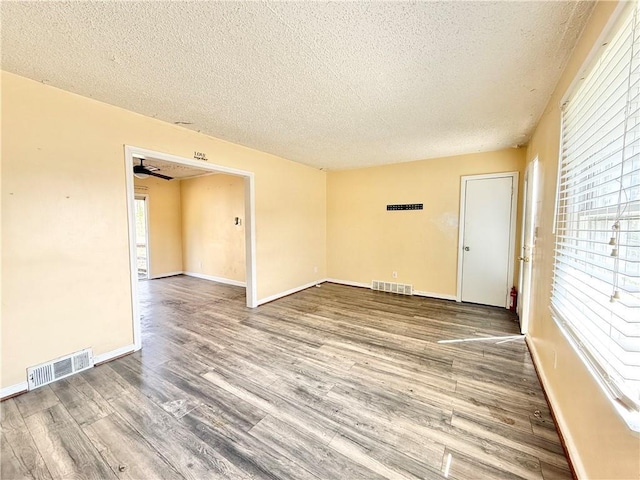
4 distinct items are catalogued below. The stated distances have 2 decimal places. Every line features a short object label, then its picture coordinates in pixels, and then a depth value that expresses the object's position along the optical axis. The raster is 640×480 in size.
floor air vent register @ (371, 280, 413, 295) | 4.92
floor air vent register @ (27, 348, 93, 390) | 2.16
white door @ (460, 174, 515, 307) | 4.05
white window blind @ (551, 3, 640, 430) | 0.97
